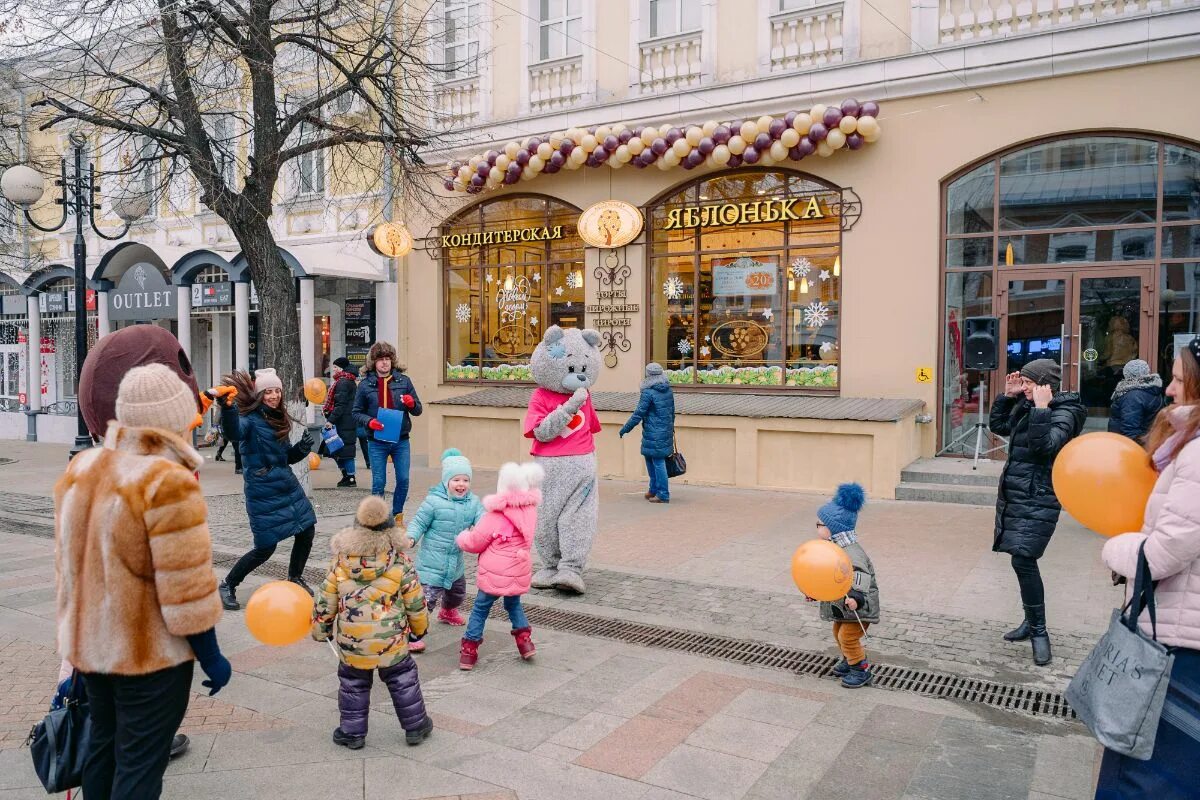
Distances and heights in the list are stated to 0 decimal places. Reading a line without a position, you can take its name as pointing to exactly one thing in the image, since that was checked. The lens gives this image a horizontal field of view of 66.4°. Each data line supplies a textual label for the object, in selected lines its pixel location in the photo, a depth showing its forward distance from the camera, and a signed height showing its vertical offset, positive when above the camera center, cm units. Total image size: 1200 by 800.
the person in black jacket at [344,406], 1279 -69
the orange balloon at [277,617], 389 -110
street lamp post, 1162 +215
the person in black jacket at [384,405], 987 -53
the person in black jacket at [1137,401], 859 -43
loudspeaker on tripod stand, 1074 +13
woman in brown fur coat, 290 -73
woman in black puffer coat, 535 -73
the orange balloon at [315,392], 928 -36
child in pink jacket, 525 -108
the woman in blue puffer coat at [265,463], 640 -75
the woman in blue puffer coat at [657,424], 1102 -81
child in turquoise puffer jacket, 569 -105
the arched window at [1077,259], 1103 +122
